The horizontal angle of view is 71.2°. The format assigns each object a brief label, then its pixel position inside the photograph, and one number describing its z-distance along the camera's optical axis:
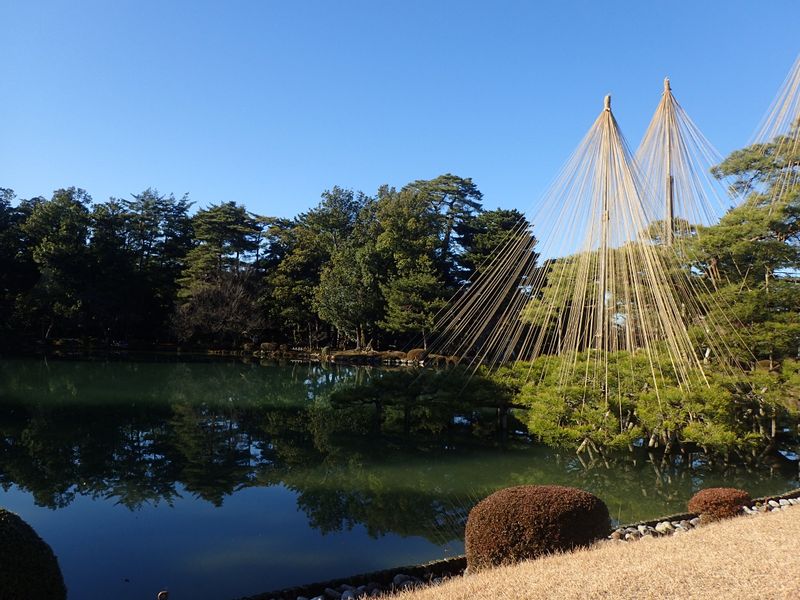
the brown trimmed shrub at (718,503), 5.24
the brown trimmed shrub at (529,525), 4.08
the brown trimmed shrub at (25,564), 2.91
